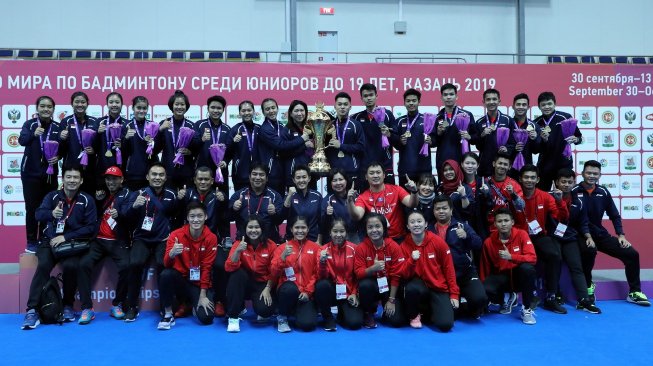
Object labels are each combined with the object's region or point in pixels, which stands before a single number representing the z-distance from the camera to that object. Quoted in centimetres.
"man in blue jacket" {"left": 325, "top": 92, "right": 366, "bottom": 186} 549
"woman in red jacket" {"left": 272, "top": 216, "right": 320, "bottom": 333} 453
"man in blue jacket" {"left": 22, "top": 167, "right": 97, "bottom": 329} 482
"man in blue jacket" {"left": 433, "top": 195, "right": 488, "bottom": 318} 482
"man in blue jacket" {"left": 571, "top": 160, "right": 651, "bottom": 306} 552
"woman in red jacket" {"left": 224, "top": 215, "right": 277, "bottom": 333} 462
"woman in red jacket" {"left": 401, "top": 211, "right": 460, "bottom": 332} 459
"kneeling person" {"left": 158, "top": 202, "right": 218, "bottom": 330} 468
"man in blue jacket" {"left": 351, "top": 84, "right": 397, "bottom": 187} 560
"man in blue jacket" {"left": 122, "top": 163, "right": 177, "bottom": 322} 490
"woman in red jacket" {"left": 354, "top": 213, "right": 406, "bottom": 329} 457
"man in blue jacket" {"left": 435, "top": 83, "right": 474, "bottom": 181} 568
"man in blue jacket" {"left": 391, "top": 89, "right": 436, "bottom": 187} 570
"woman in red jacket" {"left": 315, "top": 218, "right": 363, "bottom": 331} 456
